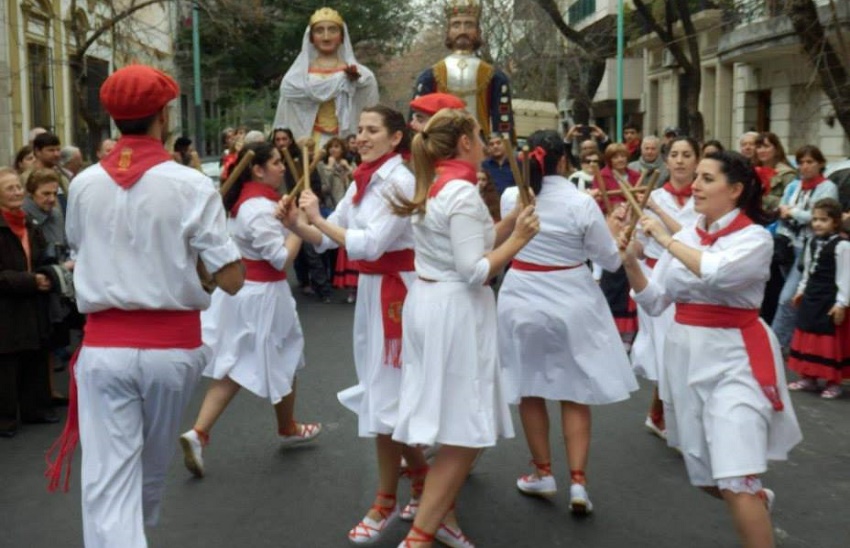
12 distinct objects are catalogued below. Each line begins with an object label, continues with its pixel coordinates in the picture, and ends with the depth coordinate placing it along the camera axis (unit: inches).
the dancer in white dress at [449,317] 179.8
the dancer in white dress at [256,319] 244.5
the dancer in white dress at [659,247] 267.4
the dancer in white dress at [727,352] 172.7
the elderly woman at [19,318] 295.7
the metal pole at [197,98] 1202.6
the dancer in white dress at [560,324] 220.8
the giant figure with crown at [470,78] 366.9
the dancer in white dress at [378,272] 203.8
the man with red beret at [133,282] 157.2
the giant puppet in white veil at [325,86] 428.1
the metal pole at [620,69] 1092.5
